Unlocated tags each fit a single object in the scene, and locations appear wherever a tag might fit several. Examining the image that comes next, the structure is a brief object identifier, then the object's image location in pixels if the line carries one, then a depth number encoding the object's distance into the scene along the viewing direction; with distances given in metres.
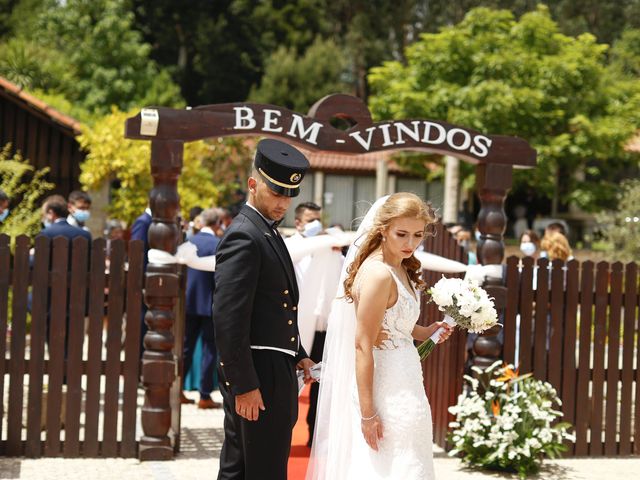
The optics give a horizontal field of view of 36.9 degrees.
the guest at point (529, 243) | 9.95
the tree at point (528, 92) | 26.72
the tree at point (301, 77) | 37.91
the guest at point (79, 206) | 9.89
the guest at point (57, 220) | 8.82
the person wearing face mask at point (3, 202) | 7.87
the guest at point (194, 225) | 10.81
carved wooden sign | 7.13
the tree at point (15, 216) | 9.56
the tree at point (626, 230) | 14.79
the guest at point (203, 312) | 9.57
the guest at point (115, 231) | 15.34
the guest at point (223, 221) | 11.04
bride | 4.55
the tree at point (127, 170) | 18.81
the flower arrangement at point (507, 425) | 7.21
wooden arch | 7.10
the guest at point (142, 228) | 9.66
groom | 4.30
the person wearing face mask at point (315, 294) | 7.75
